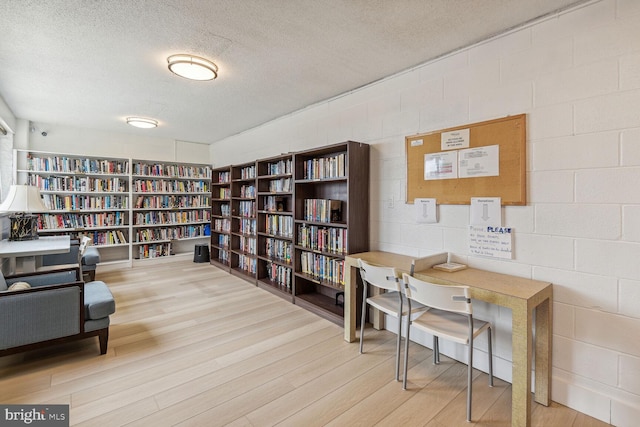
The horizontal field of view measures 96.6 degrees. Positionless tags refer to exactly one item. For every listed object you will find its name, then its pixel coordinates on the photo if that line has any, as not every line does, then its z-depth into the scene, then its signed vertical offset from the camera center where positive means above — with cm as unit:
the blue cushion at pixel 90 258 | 410 -72
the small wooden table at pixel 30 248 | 268 -40
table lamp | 305 +0
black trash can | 580 -89
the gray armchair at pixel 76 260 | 409 -75
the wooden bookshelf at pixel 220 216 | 544 -13
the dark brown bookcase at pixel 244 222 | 462 -23
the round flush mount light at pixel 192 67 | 251 +129
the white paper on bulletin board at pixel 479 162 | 212 +38
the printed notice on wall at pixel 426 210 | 249 +0
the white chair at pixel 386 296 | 210 -72
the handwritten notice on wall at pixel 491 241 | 207 -23
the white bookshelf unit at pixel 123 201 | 473 +15
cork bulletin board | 202 +39
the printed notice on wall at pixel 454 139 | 229 +59
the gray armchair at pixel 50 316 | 206 -83
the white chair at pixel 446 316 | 171 -76
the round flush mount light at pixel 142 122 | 436 +136
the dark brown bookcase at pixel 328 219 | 292 -10
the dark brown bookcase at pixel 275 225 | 384 -22
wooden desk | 158 -60
